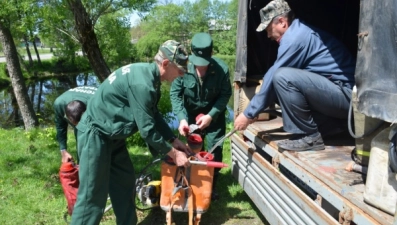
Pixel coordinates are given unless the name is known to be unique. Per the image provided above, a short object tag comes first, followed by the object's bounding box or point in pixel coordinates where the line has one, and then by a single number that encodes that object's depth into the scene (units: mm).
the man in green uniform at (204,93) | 4324
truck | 2018
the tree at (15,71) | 10492
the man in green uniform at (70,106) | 3729
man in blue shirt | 3133
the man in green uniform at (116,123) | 3092
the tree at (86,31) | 8344
